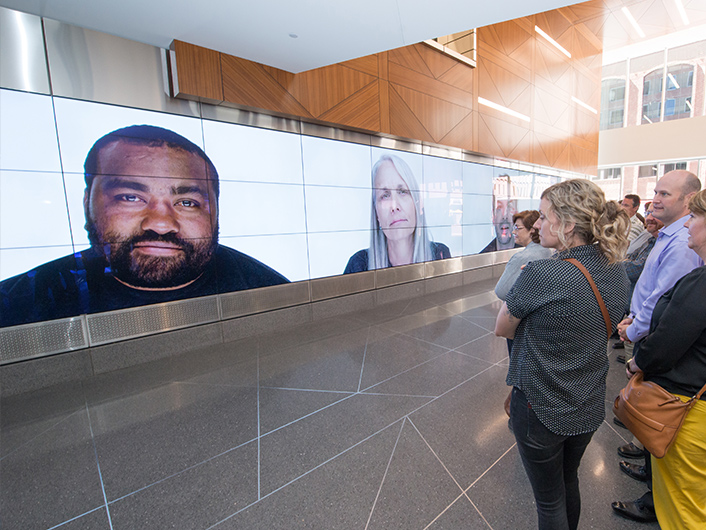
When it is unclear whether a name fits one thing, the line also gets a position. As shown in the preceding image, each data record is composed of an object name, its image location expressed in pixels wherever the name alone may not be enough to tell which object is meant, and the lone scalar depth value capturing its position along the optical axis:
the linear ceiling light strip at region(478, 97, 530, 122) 7.71
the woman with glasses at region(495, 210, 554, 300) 2.34
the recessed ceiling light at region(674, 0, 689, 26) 9.55
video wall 3.29
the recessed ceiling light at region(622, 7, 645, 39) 9.89
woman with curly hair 1.13
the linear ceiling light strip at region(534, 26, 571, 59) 9.37
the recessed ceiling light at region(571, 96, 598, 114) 11.26
